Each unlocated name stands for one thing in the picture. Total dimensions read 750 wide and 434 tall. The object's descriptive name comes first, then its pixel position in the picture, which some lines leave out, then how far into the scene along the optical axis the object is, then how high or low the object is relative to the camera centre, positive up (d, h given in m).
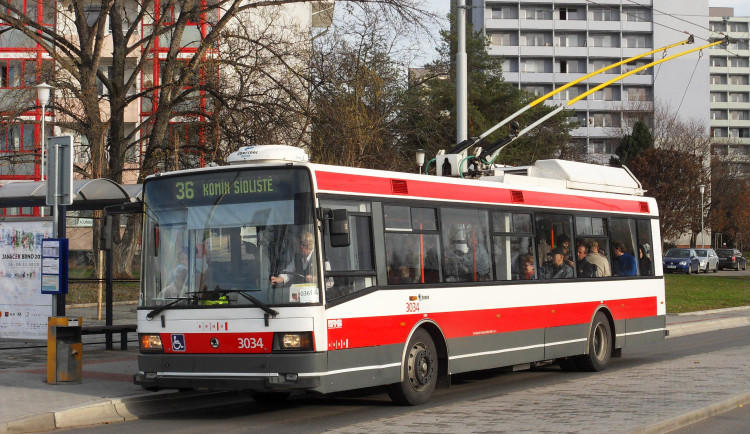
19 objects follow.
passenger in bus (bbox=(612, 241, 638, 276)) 16.88 +0.31
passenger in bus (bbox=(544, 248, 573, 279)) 15.09 +0.22
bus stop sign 13.07 +1.59
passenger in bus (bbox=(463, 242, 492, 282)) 13.27 +0.28
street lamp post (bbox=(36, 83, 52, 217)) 26.62 +5.40
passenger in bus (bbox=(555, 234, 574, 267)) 15.43 +0.55
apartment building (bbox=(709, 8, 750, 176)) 147.62 +27.11
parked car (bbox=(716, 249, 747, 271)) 73.25 +1.30
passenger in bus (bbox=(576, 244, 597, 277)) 15.84 +0.26
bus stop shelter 16.41 +1.62
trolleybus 10.55 +0.09
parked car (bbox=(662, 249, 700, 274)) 61.53 +1.03
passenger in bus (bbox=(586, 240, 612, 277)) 16.22 +0.33
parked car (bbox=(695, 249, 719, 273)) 64.44 +1.13
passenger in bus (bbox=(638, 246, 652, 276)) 17.66 +0.30
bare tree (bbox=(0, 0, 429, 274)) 26.47 +5.74
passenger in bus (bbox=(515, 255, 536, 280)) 14.39 +0.20
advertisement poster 15.34 +0.19
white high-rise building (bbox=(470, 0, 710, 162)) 112.06 +25.59
